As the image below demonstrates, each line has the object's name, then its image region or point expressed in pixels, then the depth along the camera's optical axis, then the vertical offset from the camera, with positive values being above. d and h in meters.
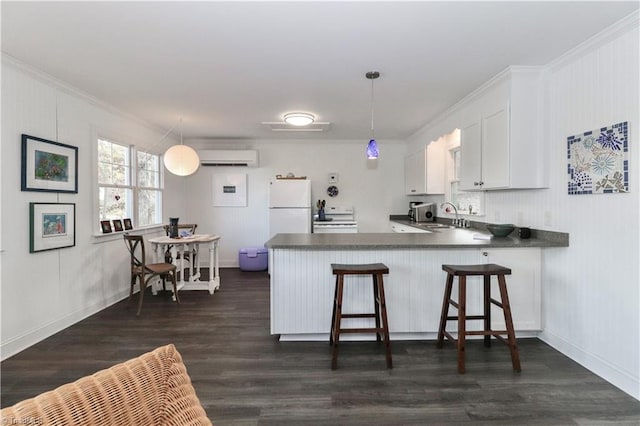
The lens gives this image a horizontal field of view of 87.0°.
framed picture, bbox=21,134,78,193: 2.86 +0.42
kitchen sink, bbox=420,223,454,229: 4.58 -0.21
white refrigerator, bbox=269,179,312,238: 5.68 +0.08
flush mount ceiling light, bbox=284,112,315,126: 4.14 +1.14
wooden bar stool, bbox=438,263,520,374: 2.42 -0.70
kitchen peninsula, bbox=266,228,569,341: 2.90 -0.67
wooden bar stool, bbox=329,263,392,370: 2.47 -0.67
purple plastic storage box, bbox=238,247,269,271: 5.79 -0.83
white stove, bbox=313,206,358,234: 5.67 -0.24
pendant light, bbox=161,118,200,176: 4.58 +0.69
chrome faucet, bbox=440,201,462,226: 4.41 -0.15
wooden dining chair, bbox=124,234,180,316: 3.84 -0.70
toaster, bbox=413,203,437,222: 5.41 -0.04
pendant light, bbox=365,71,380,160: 3.33 +0.60
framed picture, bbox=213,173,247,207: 6.23 +0.40
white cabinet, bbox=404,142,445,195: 4.98 +0.62
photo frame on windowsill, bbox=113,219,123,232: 4.16 -0.18
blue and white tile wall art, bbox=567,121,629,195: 2.20 +0.35
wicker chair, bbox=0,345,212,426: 0.77 -0.48
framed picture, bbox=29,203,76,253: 2.91 -0.14
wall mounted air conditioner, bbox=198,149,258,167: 5.98 +0.95
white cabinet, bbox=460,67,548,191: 2.92 +0.70
